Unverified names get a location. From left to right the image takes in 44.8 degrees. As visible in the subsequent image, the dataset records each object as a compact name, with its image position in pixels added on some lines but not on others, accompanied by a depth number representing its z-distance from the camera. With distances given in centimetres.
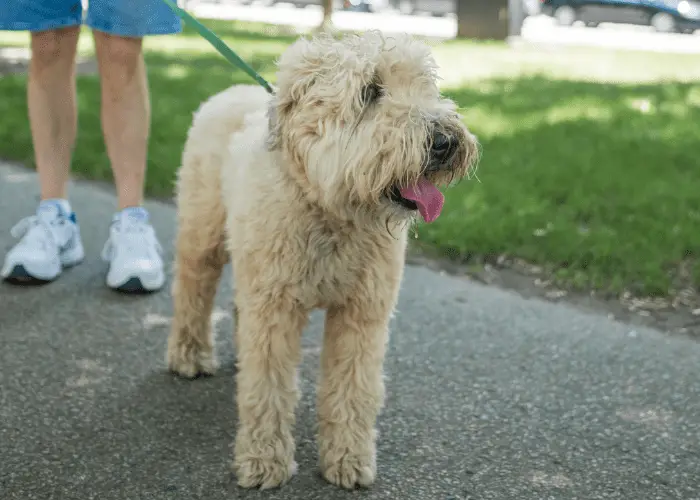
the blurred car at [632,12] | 2341
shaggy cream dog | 242
